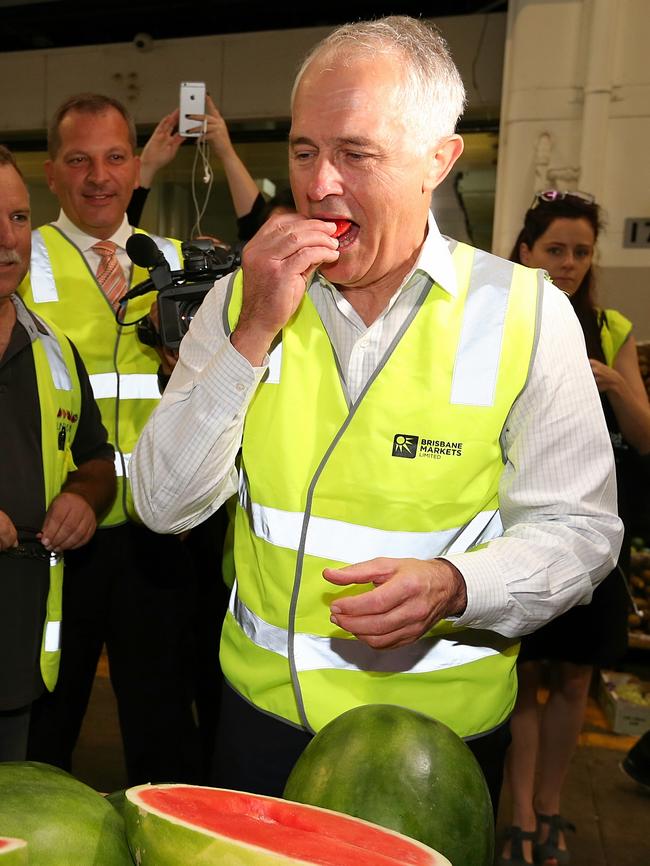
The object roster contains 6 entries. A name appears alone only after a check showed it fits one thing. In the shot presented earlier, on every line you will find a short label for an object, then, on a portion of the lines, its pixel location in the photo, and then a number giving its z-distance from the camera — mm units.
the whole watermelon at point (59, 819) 645
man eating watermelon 1245
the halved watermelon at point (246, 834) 595
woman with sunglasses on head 2613
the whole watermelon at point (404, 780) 730
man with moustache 1864
